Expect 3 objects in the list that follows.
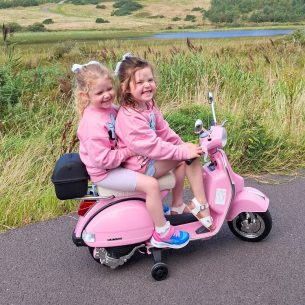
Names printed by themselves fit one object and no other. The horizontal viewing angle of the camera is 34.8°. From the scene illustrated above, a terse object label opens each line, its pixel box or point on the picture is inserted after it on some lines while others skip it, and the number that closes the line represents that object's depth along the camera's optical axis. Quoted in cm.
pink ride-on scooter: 328
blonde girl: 317
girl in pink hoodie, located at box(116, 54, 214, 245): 320
